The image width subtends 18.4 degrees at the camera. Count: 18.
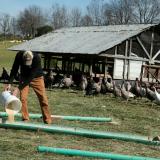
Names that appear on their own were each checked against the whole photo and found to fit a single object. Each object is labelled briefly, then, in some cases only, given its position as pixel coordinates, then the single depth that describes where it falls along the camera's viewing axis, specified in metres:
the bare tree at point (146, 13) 76.38
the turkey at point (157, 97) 17.84
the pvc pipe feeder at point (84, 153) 8.25
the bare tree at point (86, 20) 84.32
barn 25.89
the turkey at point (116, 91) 19.81
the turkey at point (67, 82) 24.91
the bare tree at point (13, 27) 101.56
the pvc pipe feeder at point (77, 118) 12.72
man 11.25
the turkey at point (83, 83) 23.30
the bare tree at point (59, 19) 92.19
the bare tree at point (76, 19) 89.44
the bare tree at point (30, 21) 96.06
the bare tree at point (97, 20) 80.47
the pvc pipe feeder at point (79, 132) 10.37
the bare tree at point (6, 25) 103.70
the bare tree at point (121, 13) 75.81
